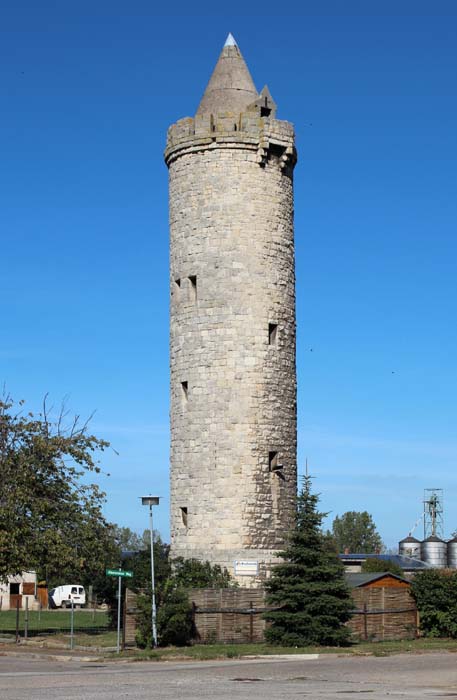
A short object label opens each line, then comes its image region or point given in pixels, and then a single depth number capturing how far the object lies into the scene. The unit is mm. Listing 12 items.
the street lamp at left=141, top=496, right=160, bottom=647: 26531
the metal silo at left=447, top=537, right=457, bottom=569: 71438
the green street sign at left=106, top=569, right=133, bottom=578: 26297
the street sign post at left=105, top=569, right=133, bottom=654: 26234
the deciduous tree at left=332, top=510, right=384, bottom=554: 115312
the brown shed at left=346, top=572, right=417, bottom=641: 29656
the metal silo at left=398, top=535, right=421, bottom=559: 81938
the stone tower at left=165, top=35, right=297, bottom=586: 32156
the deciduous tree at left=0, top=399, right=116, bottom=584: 30609
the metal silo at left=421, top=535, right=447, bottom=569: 72875
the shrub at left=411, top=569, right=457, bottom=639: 30141
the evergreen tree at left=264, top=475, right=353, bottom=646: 27203
